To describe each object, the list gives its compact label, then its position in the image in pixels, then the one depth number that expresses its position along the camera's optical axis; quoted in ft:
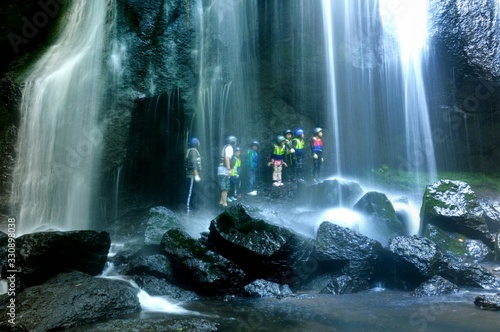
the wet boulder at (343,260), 25.88
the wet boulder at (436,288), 23.59
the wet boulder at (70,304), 16.87
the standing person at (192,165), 39.55
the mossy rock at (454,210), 33.81
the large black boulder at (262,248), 25.25
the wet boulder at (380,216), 35.81
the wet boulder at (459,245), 31.63
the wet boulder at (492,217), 36.76
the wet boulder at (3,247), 26.30
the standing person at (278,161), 47.57
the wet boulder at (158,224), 30.25
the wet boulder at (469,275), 25.07
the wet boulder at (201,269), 23.77
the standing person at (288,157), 48.06
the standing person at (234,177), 43.84
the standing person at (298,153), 48.73
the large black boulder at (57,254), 23.08
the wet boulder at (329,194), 43.65
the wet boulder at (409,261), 25.38
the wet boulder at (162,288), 23.21
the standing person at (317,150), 49.46
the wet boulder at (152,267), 25.03
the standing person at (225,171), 41.19
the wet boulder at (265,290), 23.77
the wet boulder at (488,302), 19.35
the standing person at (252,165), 46.93
